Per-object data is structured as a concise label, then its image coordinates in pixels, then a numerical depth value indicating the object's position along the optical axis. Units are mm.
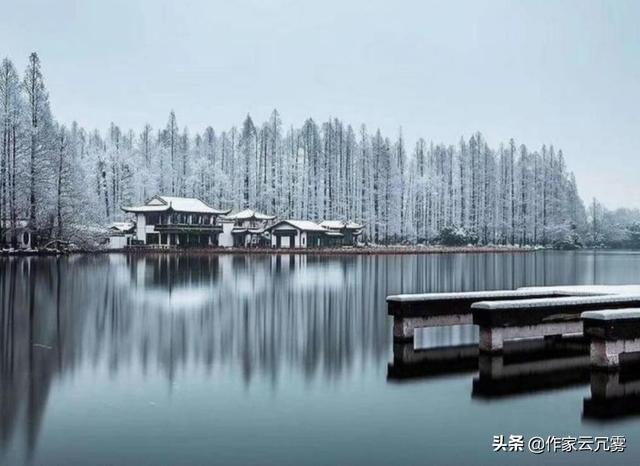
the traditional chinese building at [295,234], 95500
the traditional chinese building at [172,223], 90062
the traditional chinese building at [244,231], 99000
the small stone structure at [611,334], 12891
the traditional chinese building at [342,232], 100400
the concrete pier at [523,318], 15000
